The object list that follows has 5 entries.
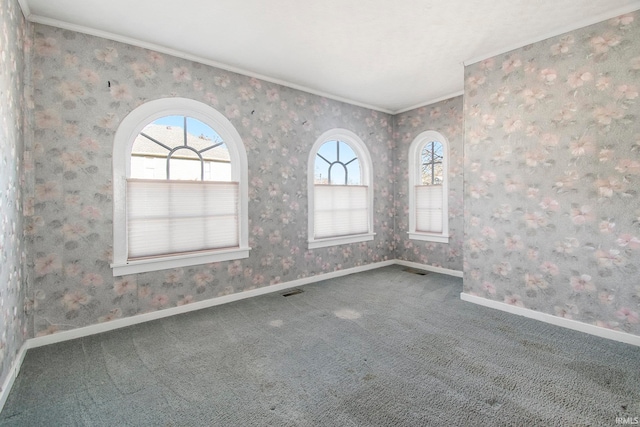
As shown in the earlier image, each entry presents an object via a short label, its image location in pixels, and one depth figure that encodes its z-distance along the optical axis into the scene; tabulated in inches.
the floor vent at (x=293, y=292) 144.2
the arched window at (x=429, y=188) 182.4
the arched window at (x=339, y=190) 170.6
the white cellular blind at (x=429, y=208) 188.4
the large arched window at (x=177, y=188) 112.3
